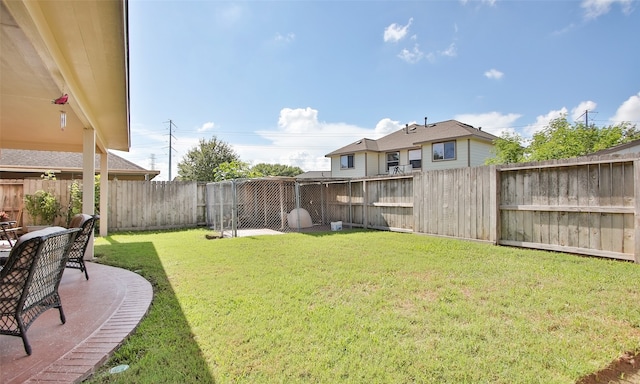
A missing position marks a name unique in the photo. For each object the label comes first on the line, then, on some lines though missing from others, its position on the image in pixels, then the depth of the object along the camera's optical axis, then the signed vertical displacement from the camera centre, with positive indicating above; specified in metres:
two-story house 17.14 +2.63
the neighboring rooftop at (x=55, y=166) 13.30 +1.42
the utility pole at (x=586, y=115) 21.63 +5.41
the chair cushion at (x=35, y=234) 2.17 -0.29
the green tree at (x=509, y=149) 16.02 +2.24
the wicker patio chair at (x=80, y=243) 4.37 -0.68
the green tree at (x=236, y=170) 20.11 +1.65
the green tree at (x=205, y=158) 33.19 +3.98
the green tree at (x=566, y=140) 15.37 +2.71
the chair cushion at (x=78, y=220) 4.28 -0.35
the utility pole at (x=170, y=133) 34.06 +6.98
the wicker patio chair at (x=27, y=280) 2.23 -0.65
